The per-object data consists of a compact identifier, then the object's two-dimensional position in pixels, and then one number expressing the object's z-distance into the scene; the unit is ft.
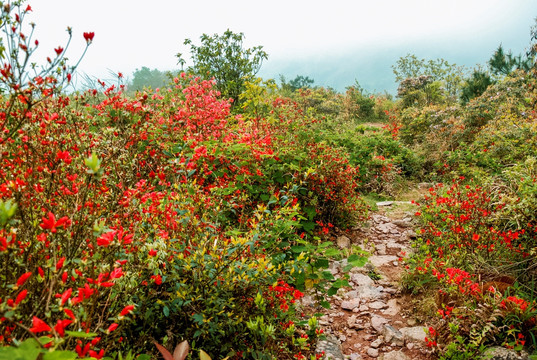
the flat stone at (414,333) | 10.10
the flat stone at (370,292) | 12.53
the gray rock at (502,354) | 8.06
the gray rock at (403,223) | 18.33
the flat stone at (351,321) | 11.07
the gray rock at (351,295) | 12.53
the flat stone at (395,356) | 9.53
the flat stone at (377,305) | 11.98
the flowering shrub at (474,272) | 8.75
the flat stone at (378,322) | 10.88
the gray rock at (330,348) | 9.08
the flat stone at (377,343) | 10.11
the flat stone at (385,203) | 21.48
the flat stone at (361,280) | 13.33
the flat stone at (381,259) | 14.90
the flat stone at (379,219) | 18.97
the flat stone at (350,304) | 11.96
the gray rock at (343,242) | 15.36
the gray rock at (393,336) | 10.15
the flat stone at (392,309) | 11.66
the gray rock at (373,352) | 9.75
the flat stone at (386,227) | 17.84
